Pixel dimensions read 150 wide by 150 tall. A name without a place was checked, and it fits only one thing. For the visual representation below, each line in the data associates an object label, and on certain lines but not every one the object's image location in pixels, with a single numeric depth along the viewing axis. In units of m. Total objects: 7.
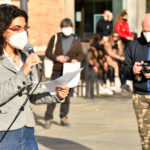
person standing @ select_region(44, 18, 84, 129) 13.35
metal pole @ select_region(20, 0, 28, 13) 11.40
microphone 5.54
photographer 8.25
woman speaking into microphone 5.73
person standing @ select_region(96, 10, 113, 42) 20.08
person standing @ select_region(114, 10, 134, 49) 19.56
